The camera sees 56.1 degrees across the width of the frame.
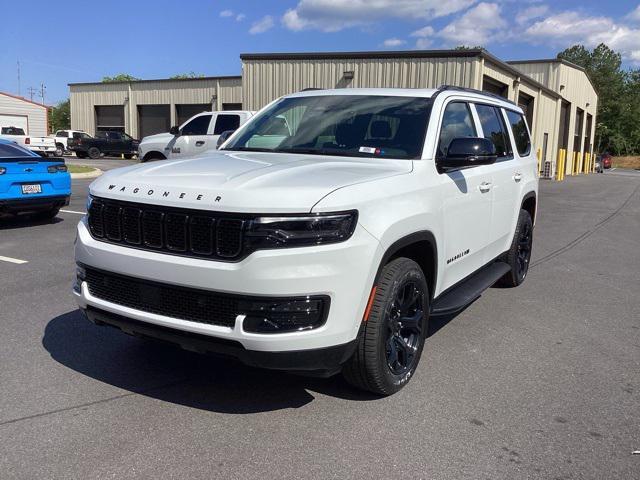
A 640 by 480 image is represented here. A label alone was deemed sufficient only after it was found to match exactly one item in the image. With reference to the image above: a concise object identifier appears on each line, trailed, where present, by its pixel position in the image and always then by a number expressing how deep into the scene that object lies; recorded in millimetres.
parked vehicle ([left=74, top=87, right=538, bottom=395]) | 3010
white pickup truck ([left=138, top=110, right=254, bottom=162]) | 14375
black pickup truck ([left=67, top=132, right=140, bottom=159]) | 34809
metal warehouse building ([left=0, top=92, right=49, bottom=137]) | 50188
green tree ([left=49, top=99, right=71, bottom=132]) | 109188
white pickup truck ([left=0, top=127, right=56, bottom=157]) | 29556
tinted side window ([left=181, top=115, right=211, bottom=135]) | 14703
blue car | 9086
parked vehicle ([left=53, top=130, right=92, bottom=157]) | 34725
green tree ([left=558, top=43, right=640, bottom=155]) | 83562
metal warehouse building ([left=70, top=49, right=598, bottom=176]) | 20812
